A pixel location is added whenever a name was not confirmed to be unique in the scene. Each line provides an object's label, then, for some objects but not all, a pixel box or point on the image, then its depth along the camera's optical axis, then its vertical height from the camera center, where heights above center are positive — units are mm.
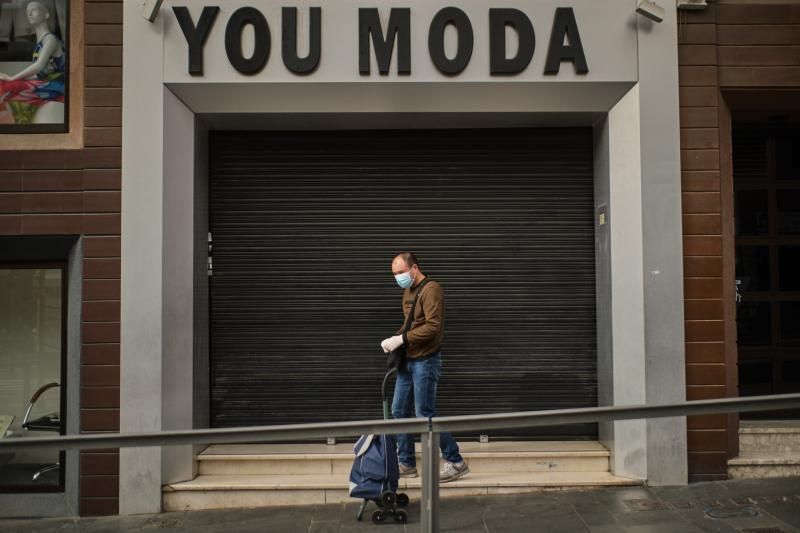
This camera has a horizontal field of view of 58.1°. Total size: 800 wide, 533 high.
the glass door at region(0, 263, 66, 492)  6246 -445
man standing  5797 -369
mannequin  6258 +1889
